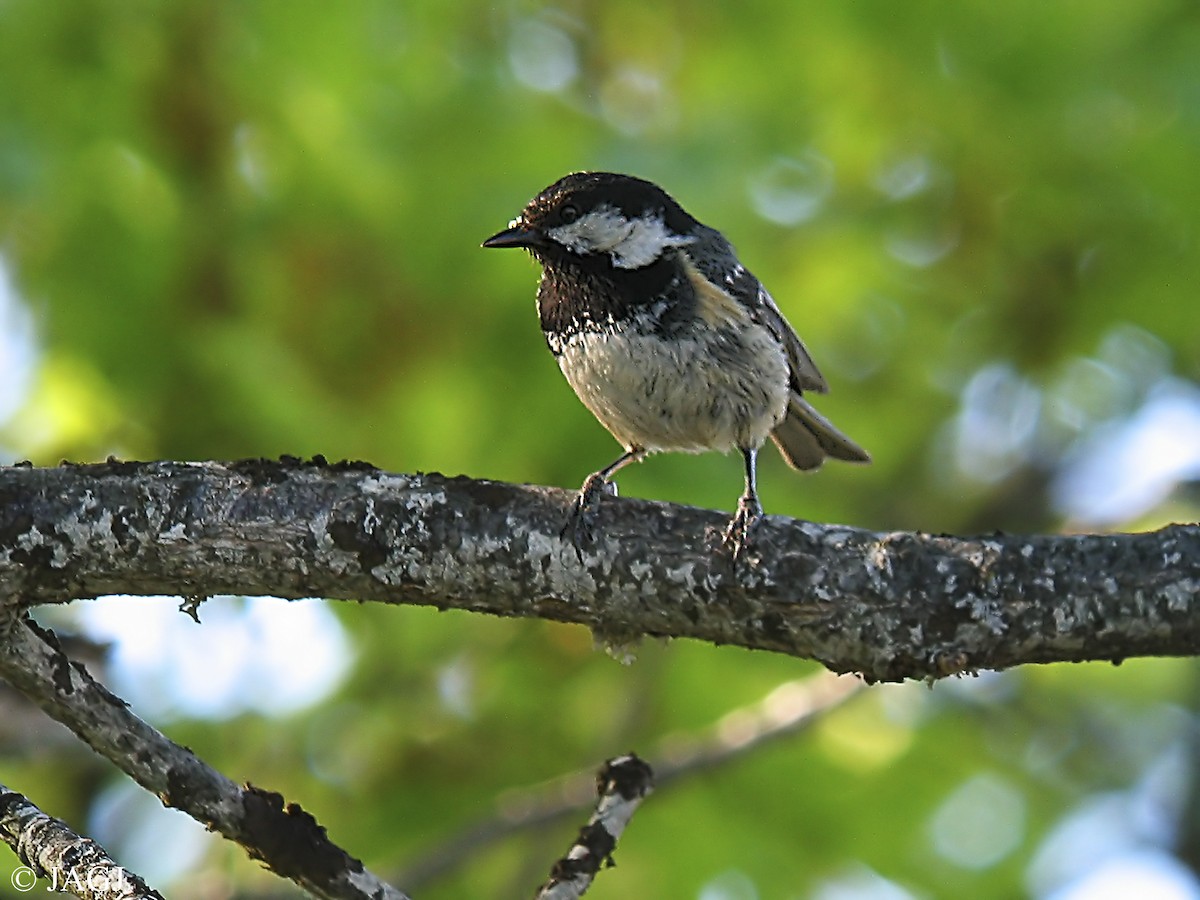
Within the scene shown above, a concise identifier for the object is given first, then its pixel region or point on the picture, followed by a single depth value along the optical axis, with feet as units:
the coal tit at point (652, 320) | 26.02
